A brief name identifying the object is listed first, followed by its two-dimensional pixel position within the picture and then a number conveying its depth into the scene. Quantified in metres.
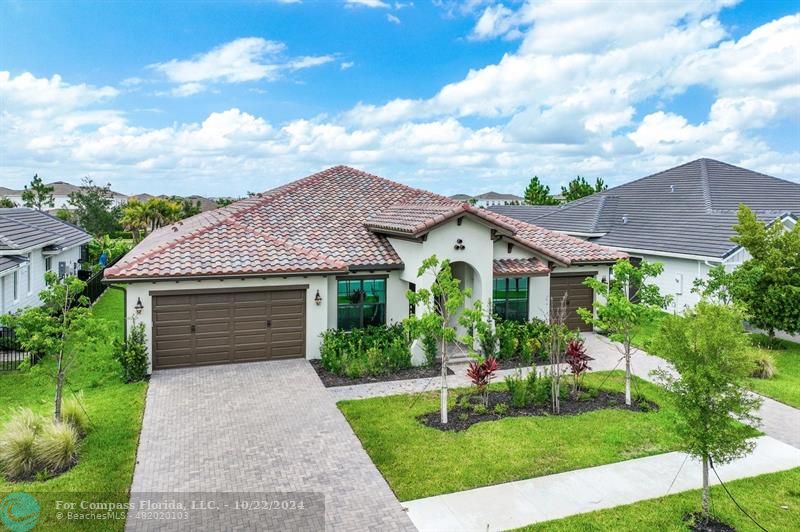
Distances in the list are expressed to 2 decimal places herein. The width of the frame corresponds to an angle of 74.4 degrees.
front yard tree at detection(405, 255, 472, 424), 12.10
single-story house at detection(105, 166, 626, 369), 15.94
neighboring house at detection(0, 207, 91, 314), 21.05
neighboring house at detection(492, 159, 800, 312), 23.69
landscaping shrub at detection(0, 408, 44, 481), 9.53
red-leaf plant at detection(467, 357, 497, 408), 12.90
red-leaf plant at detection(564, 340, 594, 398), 13.91
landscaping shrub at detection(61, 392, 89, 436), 11.12
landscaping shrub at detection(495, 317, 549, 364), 17.44
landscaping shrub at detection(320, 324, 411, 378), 15.70
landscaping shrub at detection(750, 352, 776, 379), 16.05
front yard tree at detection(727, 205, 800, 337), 18.30
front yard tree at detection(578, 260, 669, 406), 13.29
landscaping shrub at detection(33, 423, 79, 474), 9.73
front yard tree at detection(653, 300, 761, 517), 7.95
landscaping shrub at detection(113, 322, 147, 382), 14.90
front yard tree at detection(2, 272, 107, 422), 10.80
